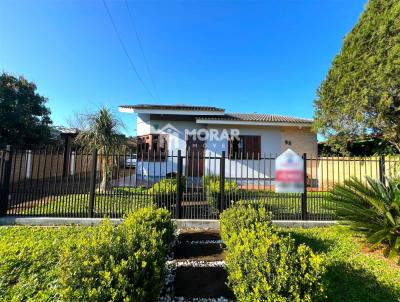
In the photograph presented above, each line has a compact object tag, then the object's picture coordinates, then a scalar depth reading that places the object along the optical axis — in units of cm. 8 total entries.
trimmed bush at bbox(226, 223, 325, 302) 237
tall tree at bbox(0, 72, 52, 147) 1456
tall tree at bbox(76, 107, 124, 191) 1047
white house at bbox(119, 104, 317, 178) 1420
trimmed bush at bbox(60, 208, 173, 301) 209
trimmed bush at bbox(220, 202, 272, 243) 371
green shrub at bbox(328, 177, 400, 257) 422
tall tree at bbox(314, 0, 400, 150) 978
